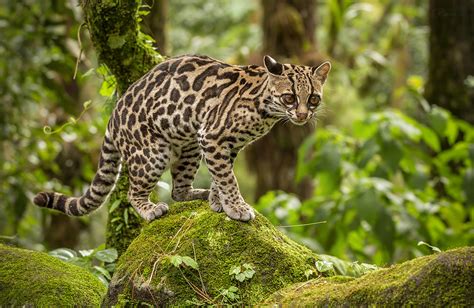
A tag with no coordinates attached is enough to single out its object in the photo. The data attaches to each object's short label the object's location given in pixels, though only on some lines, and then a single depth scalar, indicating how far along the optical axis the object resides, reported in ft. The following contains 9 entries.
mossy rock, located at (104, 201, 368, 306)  33.35
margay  37.06
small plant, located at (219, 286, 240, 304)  32.65
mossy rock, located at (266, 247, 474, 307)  25.59
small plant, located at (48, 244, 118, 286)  42.50
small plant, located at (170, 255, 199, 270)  32.45
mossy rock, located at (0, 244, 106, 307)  35.60
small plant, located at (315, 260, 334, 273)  35.41
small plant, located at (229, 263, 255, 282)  33.17
